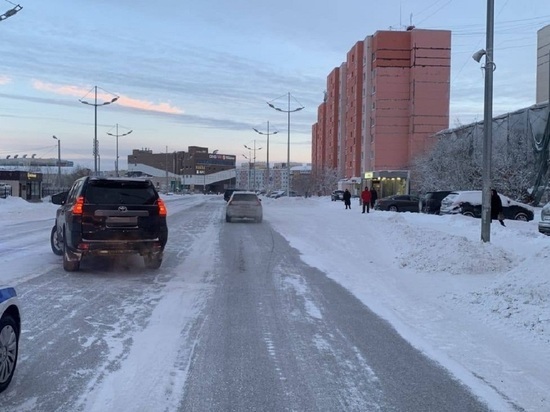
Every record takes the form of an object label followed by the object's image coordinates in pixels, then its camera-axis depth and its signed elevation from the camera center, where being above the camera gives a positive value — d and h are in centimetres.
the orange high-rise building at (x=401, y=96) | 7500 +1320
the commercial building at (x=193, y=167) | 17138 +642
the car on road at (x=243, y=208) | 2570 -99
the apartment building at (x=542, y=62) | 6367 +1562
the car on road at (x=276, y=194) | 8462 -106
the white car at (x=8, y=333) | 437 -124
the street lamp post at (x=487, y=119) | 1292 +170
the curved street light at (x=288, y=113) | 5791 +762
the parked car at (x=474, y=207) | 2656 -86
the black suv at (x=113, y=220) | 980 -64
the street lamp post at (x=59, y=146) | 7600 +548
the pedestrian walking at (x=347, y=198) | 3805 -70
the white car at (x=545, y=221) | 1712 -102
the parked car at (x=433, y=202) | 3206 -78
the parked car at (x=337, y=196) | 6797 -102
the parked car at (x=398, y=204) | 3747 -112
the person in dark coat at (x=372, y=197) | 3378 -58
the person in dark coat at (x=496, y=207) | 1924 -63
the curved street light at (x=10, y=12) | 2455 +787
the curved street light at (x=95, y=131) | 4712 +473
